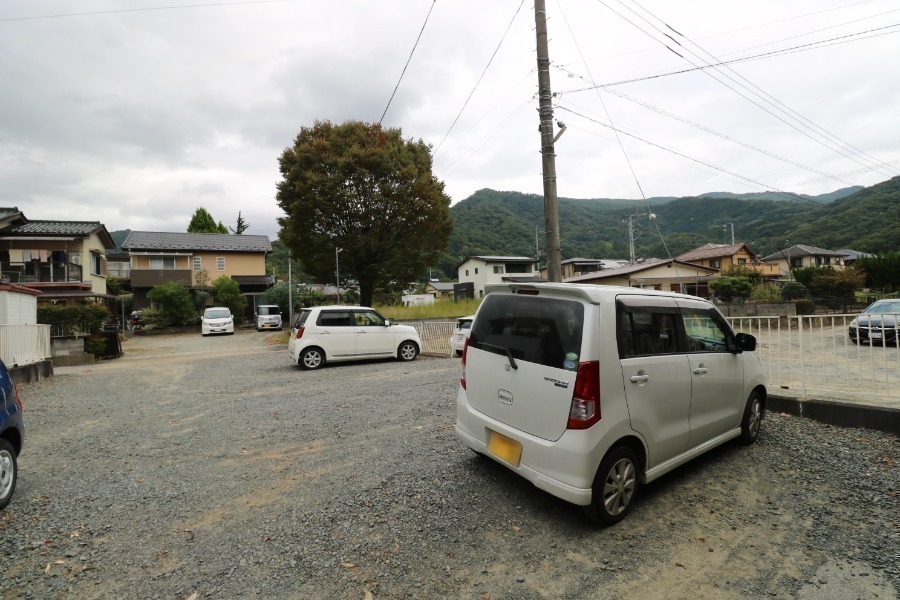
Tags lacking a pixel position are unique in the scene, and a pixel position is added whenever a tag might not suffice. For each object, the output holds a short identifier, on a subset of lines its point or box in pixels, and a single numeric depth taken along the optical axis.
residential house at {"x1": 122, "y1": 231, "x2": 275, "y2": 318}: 30.50
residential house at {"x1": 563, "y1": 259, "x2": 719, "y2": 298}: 32.09
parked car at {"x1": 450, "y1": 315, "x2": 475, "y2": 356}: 10.73
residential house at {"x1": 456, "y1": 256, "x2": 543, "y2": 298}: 49.56
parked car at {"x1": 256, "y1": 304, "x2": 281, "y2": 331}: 26.19
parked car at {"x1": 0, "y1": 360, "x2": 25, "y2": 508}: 3.21
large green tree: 19.58
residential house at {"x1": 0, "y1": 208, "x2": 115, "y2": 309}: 21.95
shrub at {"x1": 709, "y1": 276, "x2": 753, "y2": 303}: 20.59
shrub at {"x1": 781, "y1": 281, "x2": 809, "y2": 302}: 22.58
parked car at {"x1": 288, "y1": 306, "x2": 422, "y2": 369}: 10.13
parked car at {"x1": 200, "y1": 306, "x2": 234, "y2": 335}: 23.22
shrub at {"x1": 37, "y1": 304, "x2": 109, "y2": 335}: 13.25
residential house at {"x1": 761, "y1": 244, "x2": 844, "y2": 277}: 43.81
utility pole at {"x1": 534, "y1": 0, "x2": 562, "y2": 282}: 7.22
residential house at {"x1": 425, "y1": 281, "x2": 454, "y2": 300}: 60.97
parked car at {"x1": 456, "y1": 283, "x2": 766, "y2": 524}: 2.72
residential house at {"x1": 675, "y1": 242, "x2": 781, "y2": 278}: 40.25
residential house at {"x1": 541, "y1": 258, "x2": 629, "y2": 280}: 49.72
